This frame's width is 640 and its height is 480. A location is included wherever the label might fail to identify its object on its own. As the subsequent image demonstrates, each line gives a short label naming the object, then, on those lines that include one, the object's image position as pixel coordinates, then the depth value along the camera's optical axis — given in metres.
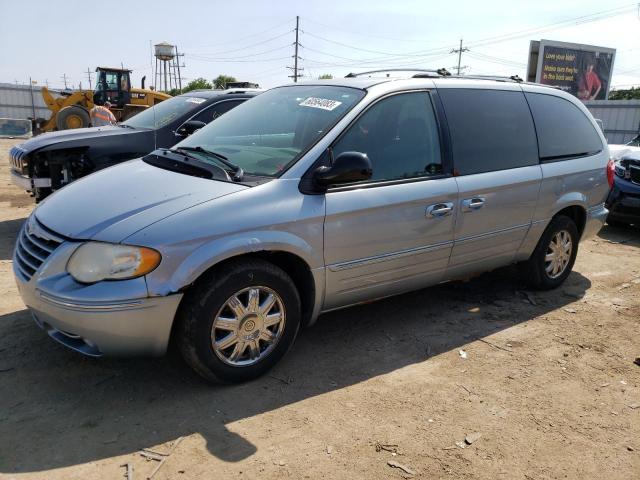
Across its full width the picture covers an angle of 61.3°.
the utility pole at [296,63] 61.94
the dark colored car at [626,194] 7.54
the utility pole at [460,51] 70.44
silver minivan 2.83
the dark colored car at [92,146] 6.38
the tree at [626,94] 53.52
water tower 44.75
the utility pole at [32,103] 30.13
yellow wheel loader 20.61
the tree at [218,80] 68.38
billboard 33.44
